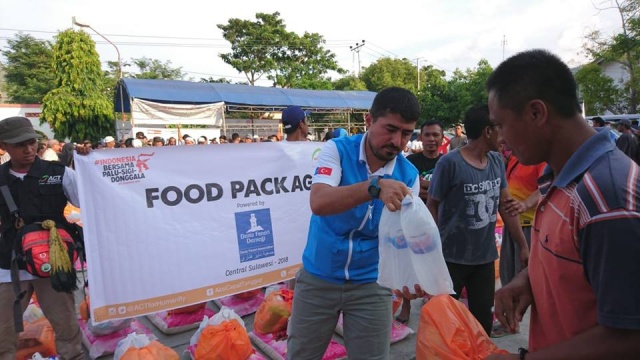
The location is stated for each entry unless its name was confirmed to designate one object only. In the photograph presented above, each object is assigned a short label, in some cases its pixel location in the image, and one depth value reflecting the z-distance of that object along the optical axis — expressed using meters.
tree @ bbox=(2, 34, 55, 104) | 45.81
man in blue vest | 2.15
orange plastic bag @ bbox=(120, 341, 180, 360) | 2.85
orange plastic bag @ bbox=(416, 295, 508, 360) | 1.95
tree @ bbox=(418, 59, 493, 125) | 26.92
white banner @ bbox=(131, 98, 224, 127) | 13.52
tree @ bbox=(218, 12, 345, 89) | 38.81
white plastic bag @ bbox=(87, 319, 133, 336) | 3.60
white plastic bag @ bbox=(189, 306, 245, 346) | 3.33
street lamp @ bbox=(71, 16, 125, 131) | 14.46
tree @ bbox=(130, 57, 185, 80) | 62.62
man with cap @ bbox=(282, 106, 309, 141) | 4.66
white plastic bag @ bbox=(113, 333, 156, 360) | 2.97
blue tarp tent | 14.23
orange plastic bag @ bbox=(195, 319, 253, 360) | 3.09
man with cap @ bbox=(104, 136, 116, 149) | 9.18
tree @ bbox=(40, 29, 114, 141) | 23.55
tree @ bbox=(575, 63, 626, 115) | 24.14
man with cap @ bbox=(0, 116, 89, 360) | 2.92
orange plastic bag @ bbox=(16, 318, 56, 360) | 3.39
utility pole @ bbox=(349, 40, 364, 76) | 51.06
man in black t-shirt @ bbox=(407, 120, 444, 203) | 4.79
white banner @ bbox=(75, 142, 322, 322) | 3.26
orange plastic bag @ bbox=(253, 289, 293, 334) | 3.68
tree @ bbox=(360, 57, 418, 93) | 48.59
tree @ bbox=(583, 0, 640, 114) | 20.61
